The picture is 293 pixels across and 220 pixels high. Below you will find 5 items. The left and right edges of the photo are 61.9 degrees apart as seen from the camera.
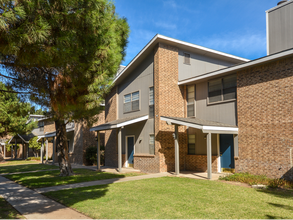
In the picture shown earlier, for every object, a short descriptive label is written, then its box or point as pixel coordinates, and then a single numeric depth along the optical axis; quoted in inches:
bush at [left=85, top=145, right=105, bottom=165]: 821.2
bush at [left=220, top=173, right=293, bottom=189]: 388.8
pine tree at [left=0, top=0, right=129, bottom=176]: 206.2
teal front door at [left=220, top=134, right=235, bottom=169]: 513.7
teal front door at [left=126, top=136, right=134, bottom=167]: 700.7
